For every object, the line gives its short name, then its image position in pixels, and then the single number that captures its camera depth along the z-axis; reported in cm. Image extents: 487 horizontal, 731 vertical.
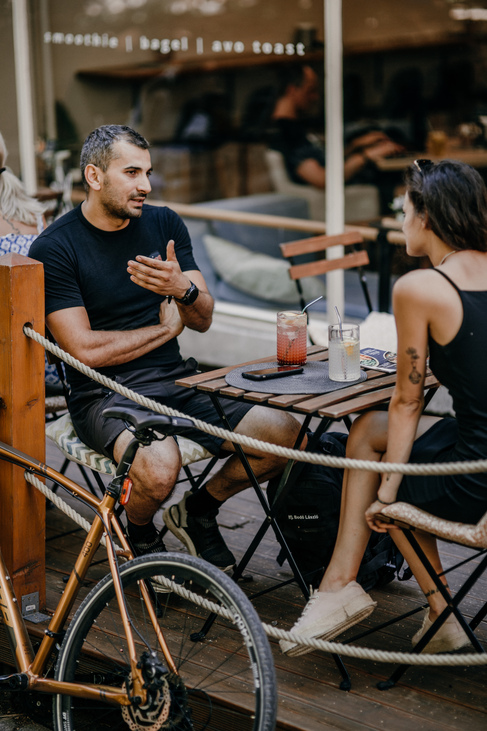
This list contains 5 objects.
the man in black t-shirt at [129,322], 307
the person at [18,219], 371
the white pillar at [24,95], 700
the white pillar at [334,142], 527
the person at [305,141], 588
